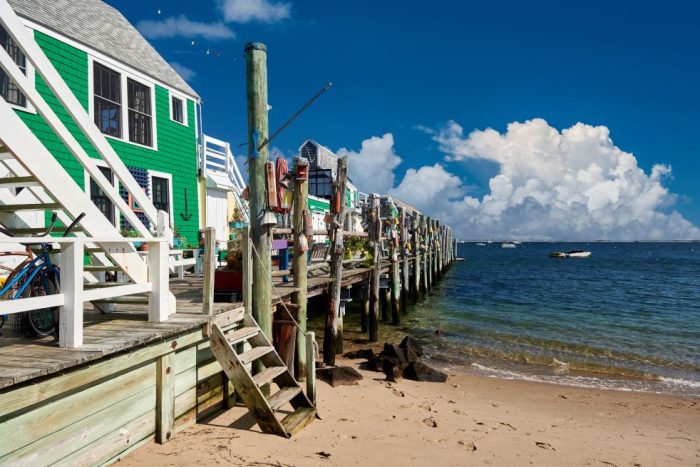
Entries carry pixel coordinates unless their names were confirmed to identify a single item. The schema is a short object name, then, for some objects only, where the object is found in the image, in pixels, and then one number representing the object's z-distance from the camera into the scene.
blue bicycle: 4.52
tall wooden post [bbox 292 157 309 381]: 7.94
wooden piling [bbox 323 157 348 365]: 9.73
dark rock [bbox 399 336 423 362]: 10.45
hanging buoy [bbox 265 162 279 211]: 6.88
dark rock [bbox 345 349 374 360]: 10.75
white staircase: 3.99
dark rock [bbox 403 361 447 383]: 9.42
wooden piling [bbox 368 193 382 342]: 13.53
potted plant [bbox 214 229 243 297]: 7.07
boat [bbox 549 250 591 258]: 88.50
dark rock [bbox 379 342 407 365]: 10.00
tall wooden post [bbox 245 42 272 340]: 6.72
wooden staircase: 5.50
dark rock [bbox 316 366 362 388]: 8.45
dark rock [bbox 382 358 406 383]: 9.17
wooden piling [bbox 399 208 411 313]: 18.39
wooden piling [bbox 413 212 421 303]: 21.36
